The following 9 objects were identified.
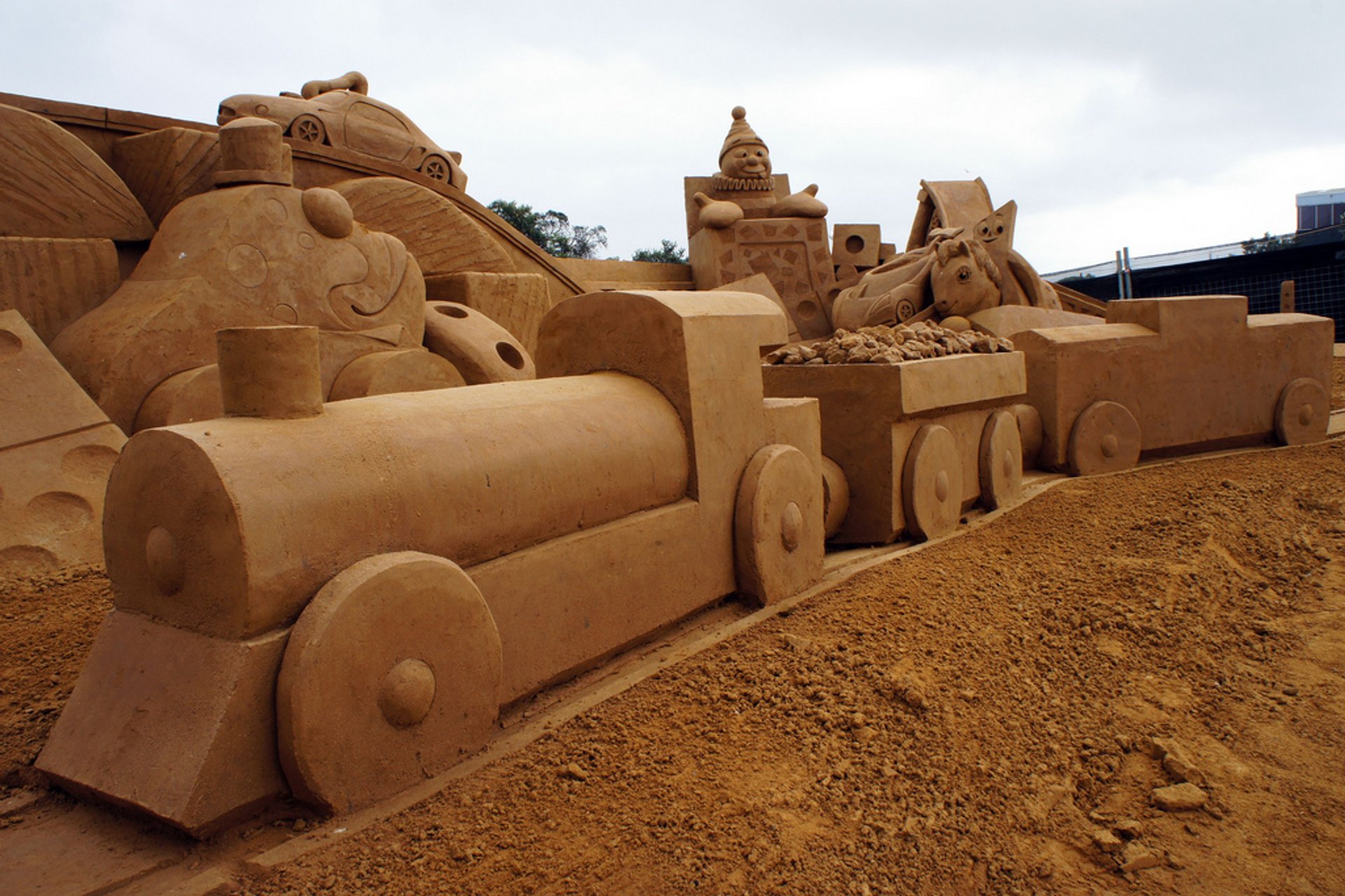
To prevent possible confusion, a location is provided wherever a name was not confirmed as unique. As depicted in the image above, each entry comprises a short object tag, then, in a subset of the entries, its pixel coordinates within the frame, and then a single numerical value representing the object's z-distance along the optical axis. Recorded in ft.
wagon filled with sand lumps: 13.26
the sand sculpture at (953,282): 26.81
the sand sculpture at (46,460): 11.51
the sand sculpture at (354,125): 23.47
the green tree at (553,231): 64.49
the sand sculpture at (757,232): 37.73
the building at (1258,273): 42.37
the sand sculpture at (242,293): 13.69
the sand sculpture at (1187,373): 18.24
